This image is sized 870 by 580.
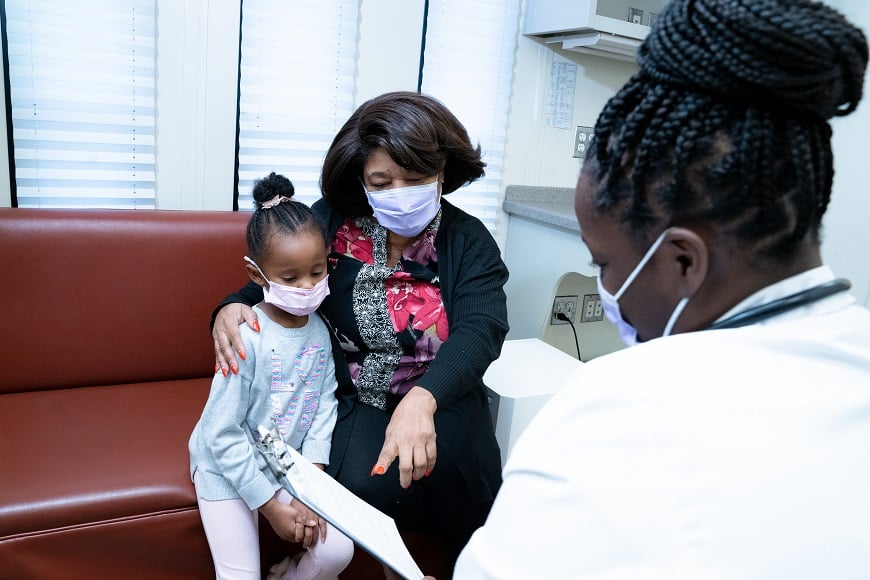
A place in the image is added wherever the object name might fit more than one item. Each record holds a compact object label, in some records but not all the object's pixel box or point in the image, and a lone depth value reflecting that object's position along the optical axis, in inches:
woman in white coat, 19.5
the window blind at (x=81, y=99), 68.7
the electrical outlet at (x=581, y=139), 104.1
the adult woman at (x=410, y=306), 53.1
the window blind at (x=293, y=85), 79.0
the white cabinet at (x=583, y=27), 85.5
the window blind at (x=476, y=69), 90.4
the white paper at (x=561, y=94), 99.5
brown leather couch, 48.1
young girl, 48.1
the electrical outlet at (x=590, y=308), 113.3
